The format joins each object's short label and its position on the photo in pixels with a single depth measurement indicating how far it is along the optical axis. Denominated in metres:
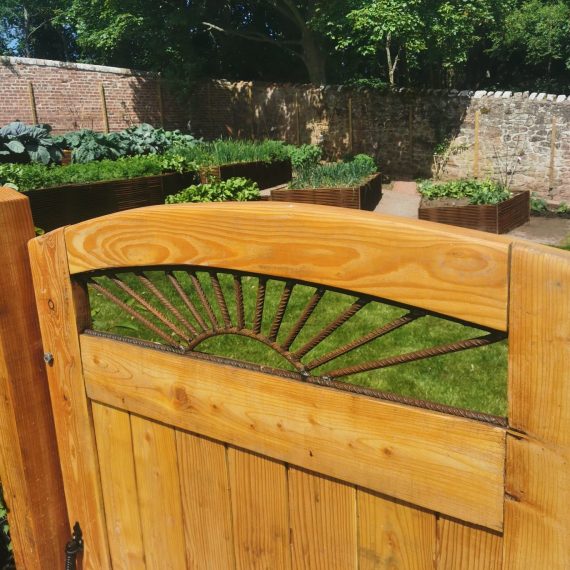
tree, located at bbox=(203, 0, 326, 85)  20.11
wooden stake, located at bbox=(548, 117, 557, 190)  14.68
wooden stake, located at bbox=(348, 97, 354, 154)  19.27
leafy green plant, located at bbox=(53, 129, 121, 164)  10.61
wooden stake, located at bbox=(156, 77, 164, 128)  21.17
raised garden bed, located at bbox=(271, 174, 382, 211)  9.62
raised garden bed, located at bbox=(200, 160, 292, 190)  10.03
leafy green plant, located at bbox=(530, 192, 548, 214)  11.26
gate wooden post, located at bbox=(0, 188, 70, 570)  1.84
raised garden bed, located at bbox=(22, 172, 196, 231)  7.71
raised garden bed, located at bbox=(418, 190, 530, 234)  8.76
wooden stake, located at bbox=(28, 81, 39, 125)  17.81
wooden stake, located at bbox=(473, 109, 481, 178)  16.33
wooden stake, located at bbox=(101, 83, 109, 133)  19.48
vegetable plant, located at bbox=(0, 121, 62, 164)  9.86
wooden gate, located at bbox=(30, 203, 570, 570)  1.05
